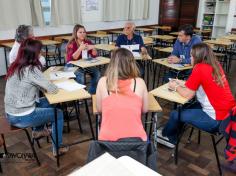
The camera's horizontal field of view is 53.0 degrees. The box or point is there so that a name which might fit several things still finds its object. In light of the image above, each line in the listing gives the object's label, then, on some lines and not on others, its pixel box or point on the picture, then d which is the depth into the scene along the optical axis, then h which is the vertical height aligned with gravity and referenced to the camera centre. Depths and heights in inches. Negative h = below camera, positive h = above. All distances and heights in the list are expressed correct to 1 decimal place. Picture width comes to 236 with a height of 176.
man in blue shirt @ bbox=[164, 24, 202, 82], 137.6 -18.5
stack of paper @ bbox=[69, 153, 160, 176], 41.2 -26.3
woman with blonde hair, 60.6 -21.6
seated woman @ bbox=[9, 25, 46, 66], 127.3 -10.4
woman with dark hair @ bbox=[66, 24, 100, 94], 139.2 -18.6
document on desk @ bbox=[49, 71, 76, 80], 105.9 -26.5
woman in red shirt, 82.6 -25.8
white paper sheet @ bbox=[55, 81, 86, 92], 93.0 -27.4
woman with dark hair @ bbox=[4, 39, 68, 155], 81.4 -24.1
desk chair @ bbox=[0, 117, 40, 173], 80.2 -37.3
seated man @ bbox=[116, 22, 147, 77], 161.8 -16.5
